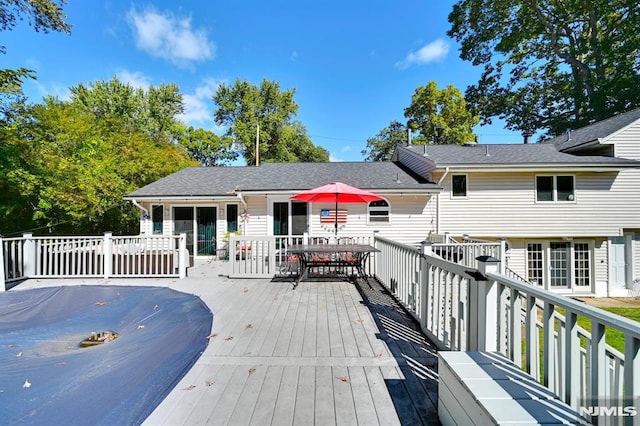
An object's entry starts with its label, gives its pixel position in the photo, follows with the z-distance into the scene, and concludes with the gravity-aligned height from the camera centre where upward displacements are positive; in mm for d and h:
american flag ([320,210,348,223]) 9766 -22
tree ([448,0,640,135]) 17578 +11804
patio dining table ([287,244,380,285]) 5594 -1001
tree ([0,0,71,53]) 8281 +6347
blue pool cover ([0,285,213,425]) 2252 -1627
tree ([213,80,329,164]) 26188 +9866
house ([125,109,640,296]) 9781 +272
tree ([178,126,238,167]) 24672 +6511
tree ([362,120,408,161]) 25111 +7187
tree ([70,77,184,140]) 21828 +9760
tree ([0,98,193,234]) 10422 +1808
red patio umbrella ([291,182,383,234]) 6191 +500
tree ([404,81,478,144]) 20891 +7900
